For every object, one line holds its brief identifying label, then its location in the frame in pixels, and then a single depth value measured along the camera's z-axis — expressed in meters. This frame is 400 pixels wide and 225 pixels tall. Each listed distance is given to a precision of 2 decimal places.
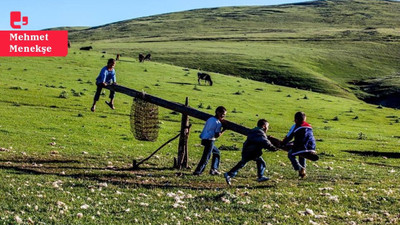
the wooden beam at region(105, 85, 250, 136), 20.67
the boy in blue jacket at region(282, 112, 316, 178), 17.48
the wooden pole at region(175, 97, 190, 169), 21.81
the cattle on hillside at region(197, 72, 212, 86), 76.76
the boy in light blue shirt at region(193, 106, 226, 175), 18.75
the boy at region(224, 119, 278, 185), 17.16
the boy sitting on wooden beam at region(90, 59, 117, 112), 21.94
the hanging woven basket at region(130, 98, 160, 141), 21.53
